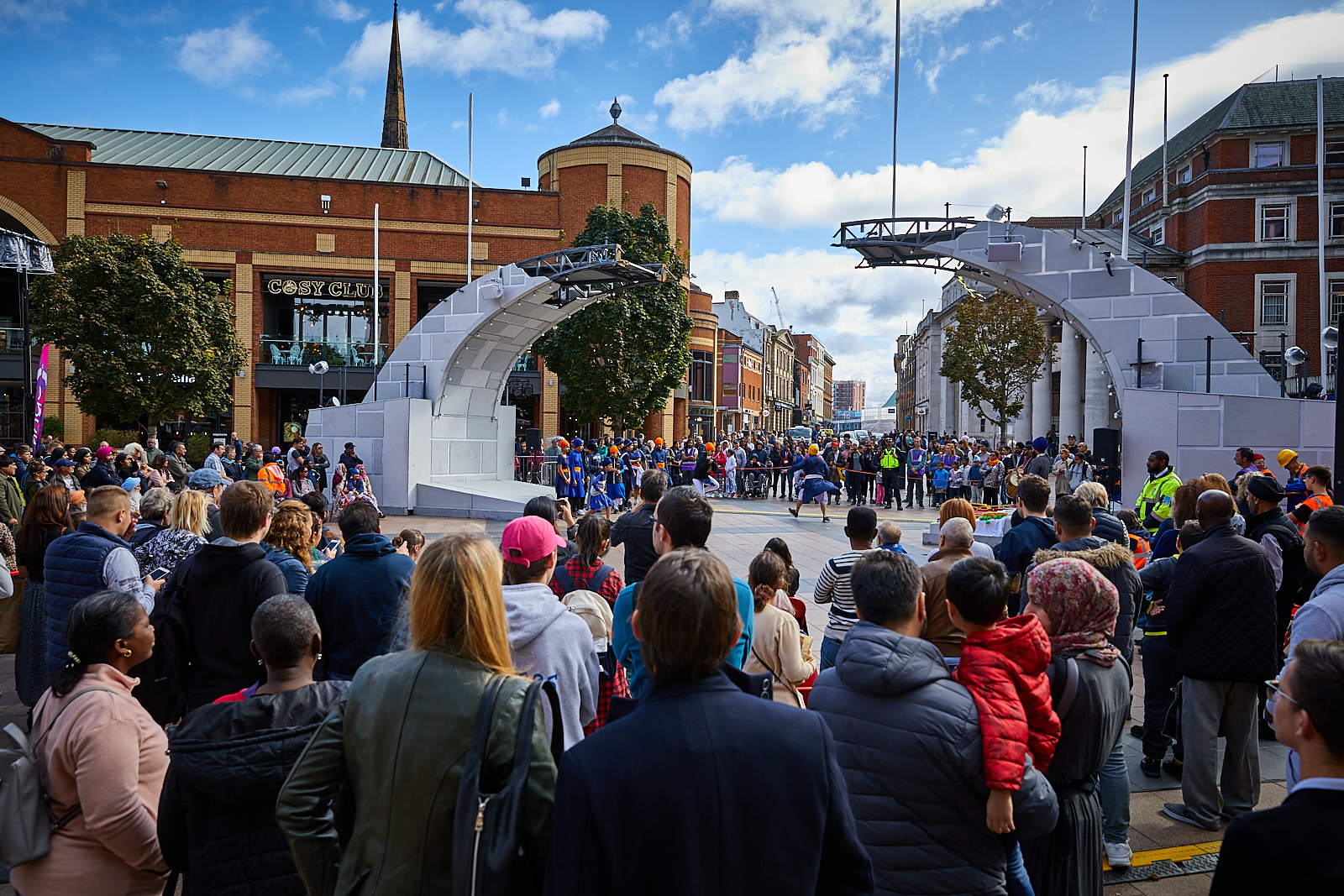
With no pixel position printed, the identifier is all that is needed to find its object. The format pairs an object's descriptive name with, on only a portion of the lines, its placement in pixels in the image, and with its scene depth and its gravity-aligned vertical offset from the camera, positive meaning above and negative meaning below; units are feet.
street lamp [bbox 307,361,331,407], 92.83 +7.12
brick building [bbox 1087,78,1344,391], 140.46 +38.53
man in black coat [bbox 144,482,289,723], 12.34 -2.96
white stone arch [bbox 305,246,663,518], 59.77 +3.60
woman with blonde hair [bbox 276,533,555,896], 6.64 -2.69
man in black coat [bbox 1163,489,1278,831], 15.01 -4.14
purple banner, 47.85 +1.40
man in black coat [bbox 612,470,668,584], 18.13 -2.45
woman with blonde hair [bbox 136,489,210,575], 16.07 -2.24
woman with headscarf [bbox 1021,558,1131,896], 10.42 -3.58
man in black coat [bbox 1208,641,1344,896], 6.06 -2.95
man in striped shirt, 15.49 -3.00
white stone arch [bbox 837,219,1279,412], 42.68 +7.59
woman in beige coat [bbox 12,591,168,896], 8.49 -3.80
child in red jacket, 8.21 -2.72
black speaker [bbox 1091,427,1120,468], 44.47 -0.57
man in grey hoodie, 9.73 -2.65
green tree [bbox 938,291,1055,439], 131.03 +14.52
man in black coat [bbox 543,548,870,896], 5.68 -2.55
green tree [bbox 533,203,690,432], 94.43 +10.89
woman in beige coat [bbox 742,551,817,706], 12.72 -3.49
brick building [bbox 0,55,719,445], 111.04 +29.33
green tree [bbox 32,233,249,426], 77.87 +9.80
